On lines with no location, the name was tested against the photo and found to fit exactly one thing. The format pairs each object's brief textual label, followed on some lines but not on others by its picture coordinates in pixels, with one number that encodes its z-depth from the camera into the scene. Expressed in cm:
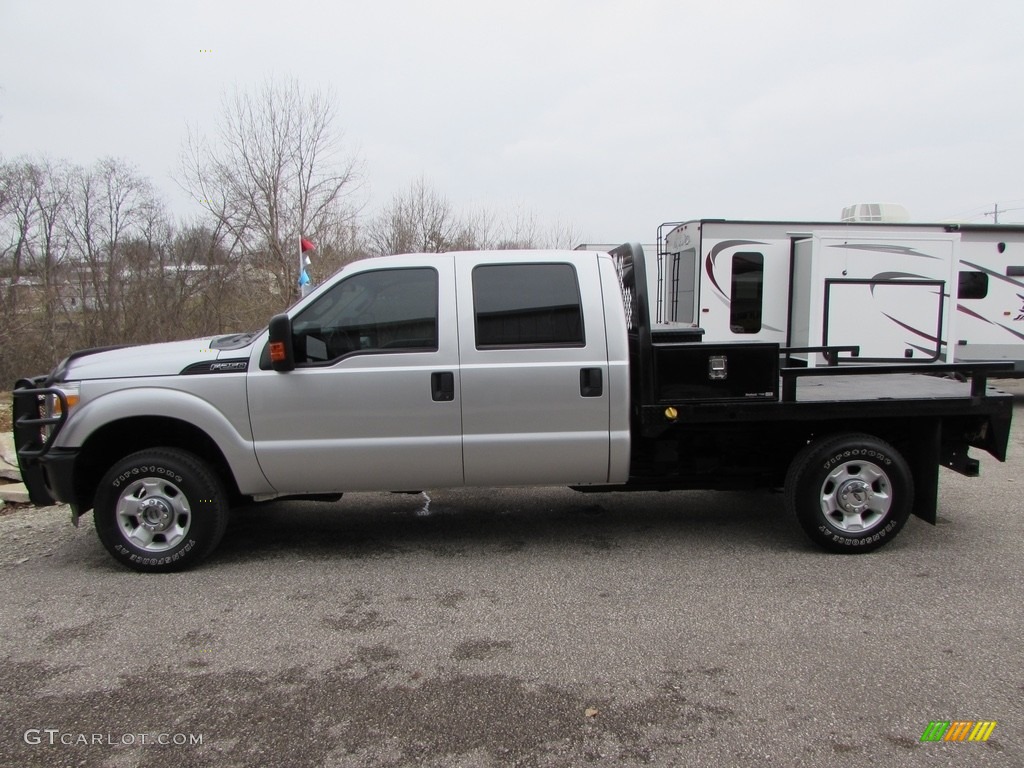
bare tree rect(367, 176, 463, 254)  2205
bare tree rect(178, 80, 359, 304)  1738
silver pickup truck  435
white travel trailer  986
